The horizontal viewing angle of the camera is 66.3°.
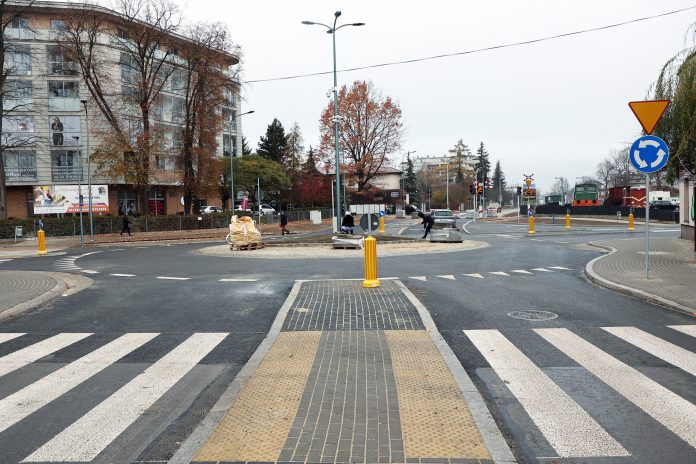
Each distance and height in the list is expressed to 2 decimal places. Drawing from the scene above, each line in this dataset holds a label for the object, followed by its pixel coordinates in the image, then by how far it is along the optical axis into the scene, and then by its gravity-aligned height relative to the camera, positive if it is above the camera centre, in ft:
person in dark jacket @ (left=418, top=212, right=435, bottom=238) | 94.99 -2.84
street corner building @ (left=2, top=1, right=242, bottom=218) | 126.00 +27.76
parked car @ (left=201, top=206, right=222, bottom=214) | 207.96 +0.06
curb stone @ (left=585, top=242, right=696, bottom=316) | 29.86 -5.90
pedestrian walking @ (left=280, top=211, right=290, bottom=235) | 124.47 -3.11
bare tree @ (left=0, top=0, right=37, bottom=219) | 138.72 +31.70
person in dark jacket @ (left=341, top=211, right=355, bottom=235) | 82.33 -2.77
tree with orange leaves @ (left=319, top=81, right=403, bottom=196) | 185.00 +26.55
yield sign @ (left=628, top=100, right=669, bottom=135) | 36.81 +6.22
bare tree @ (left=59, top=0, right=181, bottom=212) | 123.34 +31.18
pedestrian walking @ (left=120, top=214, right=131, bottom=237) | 120.78 -3.06
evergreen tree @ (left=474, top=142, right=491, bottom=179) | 435.24 +35.78
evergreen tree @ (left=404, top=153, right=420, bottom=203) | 334.24 +12.90
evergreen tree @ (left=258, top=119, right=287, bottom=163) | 275.18 +33.58
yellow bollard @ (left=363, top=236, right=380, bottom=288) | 36.58 -4.04
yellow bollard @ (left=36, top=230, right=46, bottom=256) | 82.23 -4.96
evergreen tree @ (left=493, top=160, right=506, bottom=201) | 479.82 +23.54
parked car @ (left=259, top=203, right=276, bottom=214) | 230.11 +0.47
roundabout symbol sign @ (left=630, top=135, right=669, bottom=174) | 36.58 +3.32
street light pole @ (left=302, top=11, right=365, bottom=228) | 83.15 +27.94
